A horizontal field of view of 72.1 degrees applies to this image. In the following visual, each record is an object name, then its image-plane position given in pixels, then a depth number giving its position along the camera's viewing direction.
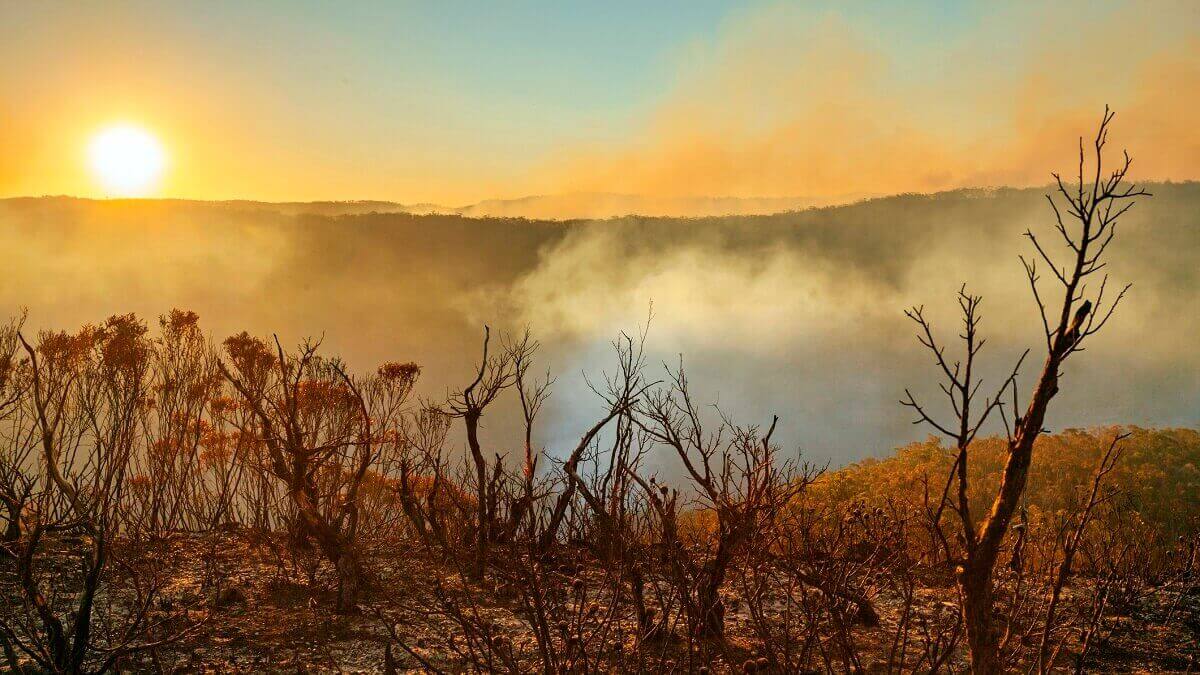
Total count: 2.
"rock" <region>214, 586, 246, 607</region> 8.61
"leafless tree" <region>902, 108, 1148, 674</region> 3.49
